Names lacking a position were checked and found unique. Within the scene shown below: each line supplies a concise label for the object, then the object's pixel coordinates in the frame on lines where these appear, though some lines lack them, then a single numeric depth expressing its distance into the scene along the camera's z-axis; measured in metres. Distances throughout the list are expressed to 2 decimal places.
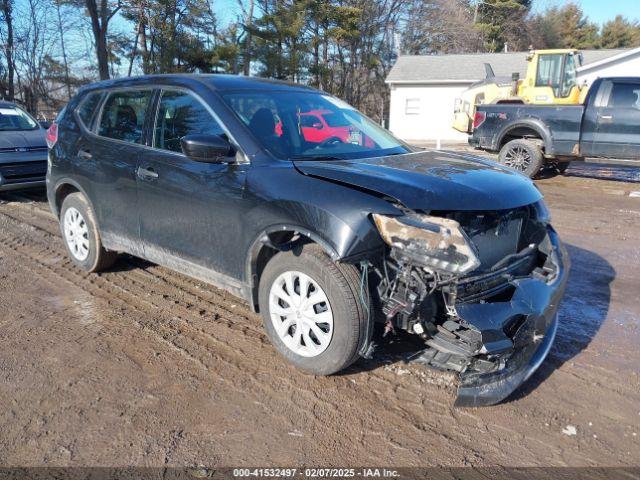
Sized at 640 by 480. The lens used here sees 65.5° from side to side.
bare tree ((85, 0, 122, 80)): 24.84
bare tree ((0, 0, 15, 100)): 28.19
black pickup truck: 10.20
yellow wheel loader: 13.03
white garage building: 28.34
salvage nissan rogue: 2.77
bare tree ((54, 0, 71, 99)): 30.51
